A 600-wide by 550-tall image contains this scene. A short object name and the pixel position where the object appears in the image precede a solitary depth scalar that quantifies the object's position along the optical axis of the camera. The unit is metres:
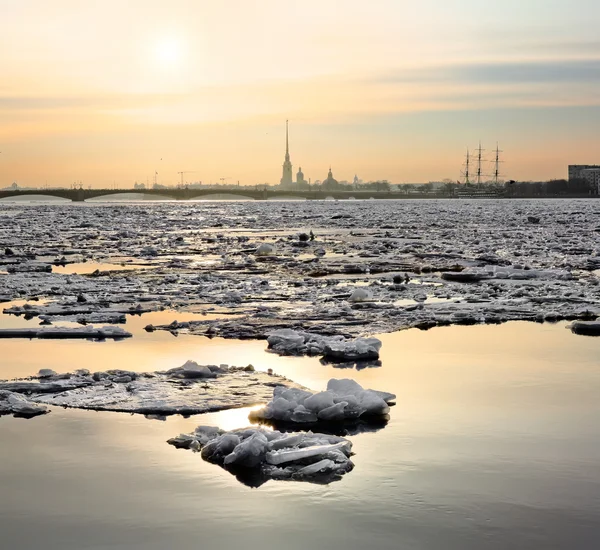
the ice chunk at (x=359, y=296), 17.03
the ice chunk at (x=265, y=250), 30.66
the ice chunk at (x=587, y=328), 13.64
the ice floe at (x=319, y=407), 8.45
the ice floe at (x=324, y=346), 11.52
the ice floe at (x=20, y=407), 8.78
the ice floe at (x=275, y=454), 6.88
